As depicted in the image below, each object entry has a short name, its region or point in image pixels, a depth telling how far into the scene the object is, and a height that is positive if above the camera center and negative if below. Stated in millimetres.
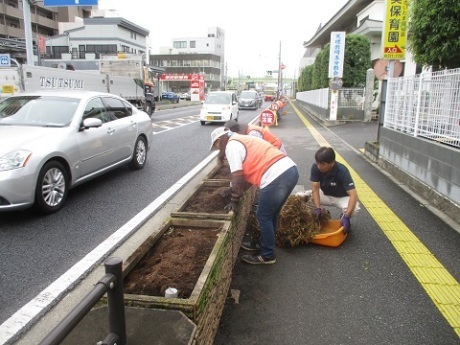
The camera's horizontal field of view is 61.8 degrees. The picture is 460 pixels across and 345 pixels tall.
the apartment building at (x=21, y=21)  39444 +10396
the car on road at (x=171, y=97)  47425 -342
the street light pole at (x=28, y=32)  13305 +2027
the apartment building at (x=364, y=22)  22175 +5363
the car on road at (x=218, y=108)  18578 -620
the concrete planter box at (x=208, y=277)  2213 -1207
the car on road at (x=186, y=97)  63344 -419
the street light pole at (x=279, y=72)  48188 +3010
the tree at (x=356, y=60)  20219 +1960
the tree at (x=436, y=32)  6262 +1130
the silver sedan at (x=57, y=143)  4551 -694
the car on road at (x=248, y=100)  33844 -400
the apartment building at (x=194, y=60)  89562 +7983
